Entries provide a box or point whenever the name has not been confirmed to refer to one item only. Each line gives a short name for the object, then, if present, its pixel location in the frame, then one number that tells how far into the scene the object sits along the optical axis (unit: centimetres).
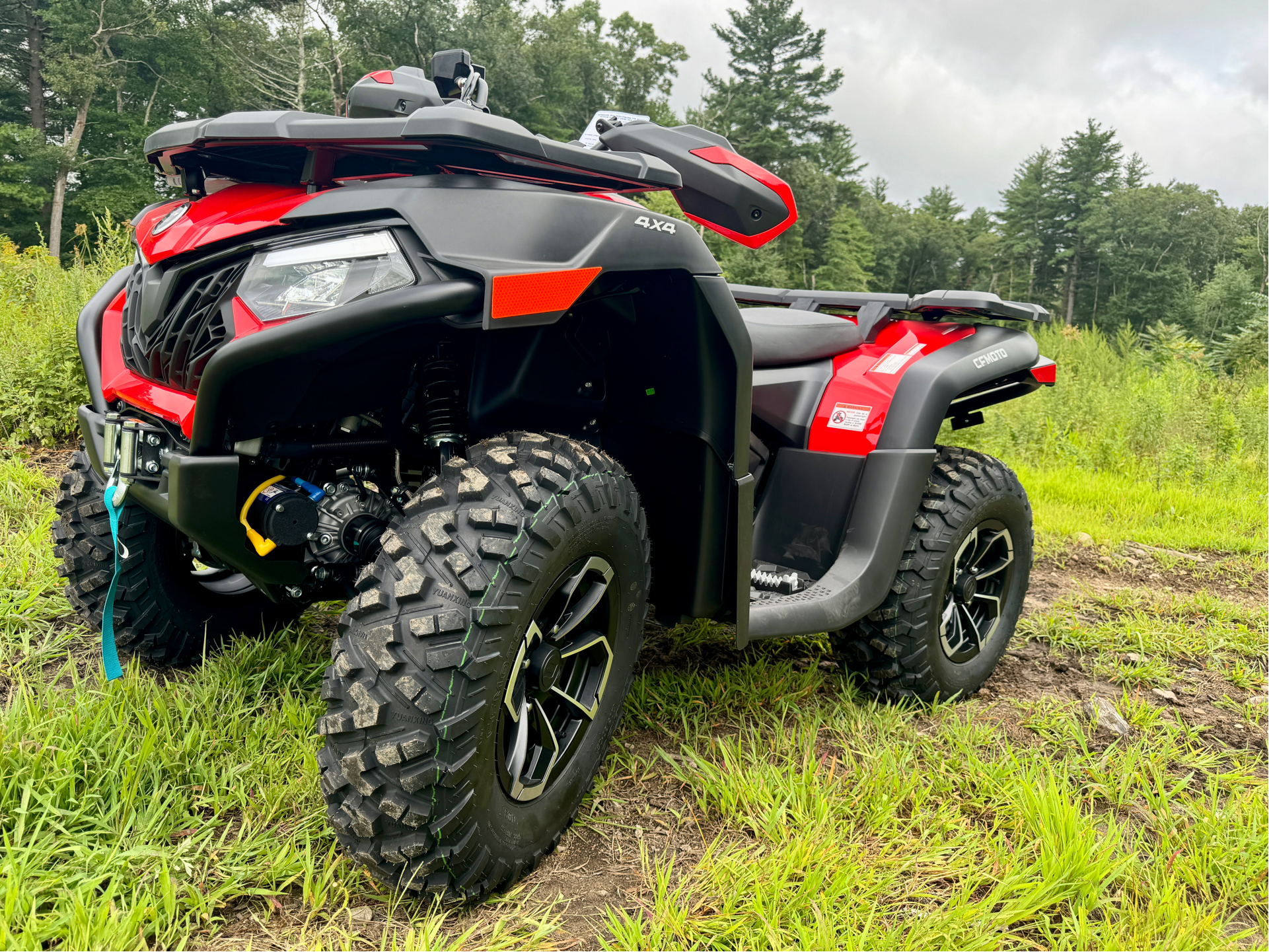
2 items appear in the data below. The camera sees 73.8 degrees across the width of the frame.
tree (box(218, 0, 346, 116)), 2856
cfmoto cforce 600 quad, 128
